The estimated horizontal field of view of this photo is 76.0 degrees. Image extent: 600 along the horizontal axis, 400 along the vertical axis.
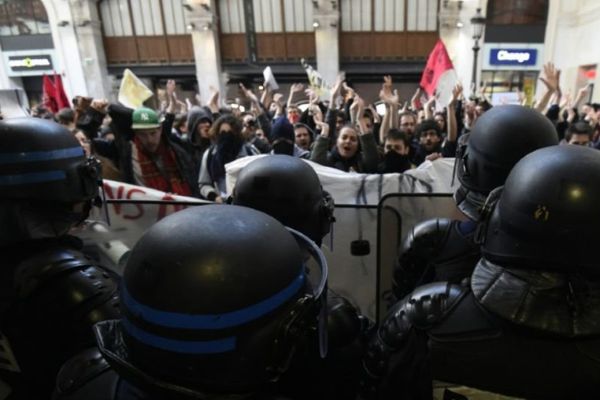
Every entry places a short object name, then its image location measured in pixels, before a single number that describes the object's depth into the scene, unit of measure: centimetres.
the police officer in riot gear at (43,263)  111
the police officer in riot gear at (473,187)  159
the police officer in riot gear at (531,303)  93
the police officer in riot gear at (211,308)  69
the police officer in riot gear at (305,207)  124
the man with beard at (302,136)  444
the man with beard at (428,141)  373
